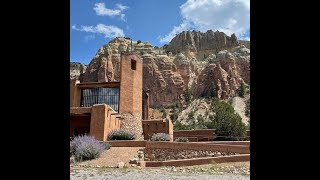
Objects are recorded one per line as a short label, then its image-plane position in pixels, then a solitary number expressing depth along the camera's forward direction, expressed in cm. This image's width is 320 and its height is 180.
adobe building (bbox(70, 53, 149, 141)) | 1483
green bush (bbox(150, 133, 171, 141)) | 1400
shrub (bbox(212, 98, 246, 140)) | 1956
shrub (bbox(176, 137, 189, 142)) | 1473
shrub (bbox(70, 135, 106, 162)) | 1067
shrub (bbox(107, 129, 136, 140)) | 1442
